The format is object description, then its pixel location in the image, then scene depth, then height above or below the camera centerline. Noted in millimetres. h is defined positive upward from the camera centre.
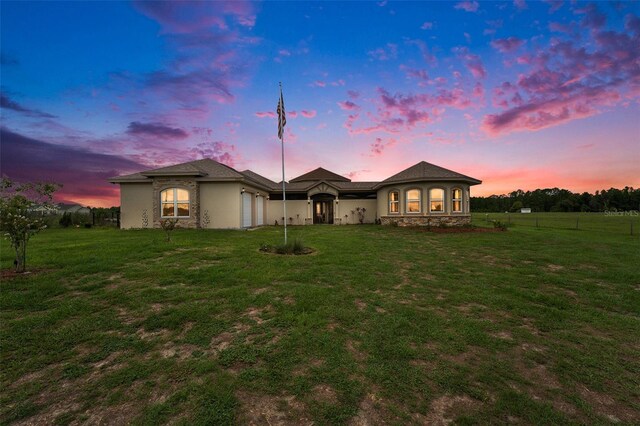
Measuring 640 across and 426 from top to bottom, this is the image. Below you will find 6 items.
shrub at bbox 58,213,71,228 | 20859 -144
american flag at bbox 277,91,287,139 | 10750 +4143
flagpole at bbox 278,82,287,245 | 10795 +4046
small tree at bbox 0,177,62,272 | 6227 +323
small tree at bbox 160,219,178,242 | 11434 -382
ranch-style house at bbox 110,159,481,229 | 17719 +1350
